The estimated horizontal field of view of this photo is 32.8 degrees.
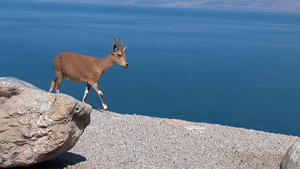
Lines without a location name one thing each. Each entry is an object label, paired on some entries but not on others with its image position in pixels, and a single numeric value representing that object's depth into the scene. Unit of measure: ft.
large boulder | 26.76
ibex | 52.70
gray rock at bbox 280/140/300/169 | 28.94
